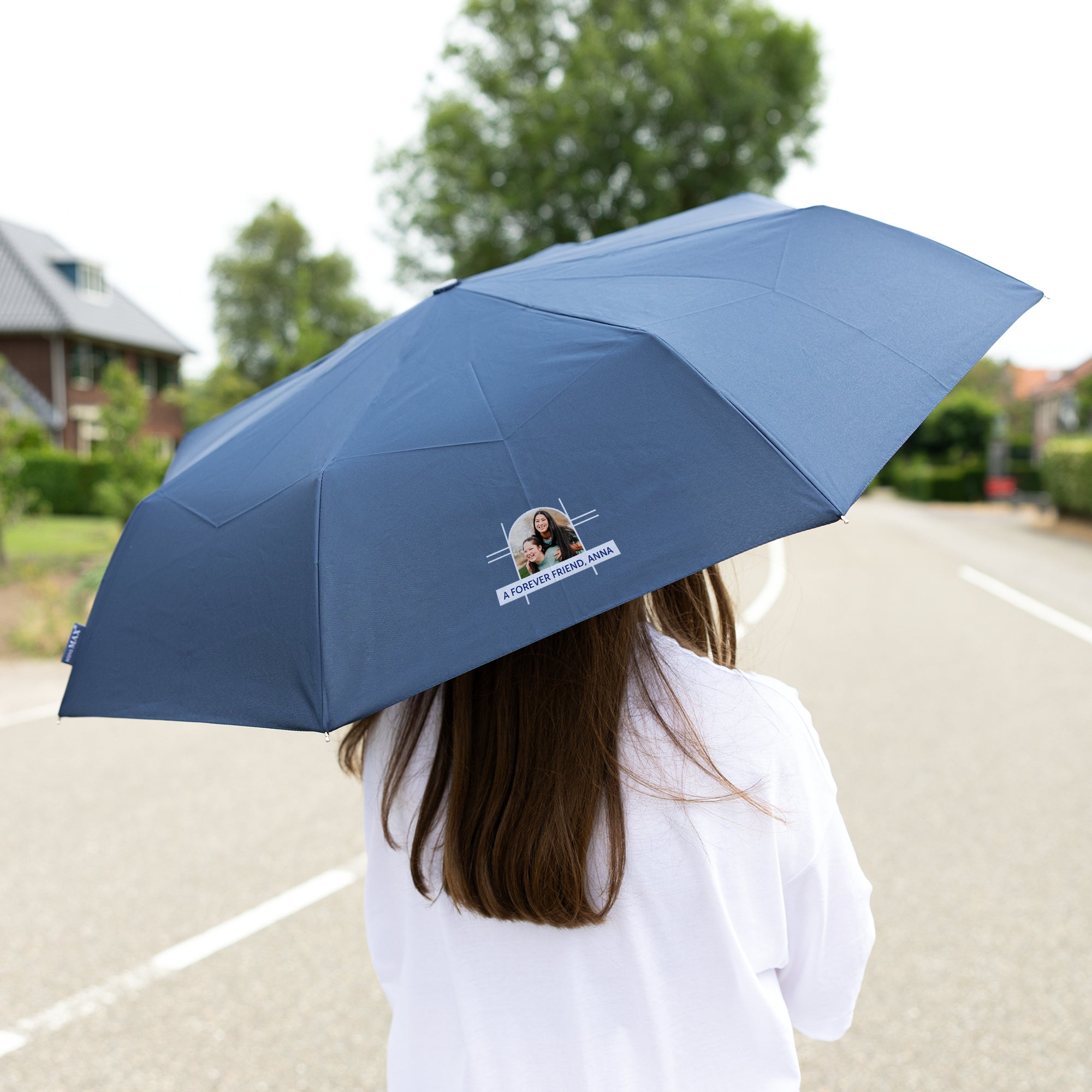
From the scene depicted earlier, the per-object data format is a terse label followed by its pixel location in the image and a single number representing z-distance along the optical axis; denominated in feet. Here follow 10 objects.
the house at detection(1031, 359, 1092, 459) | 172.65
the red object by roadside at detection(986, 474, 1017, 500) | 136.56
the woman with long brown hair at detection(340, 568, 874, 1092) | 4.27
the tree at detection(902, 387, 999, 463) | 164.76
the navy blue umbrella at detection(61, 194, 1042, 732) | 4.32
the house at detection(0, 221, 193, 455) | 118.93
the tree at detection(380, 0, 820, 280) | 92.48
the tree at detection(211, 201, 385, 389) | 167.43
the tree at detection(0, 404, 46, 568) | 46.80
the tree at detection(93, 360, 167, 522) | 62.23
